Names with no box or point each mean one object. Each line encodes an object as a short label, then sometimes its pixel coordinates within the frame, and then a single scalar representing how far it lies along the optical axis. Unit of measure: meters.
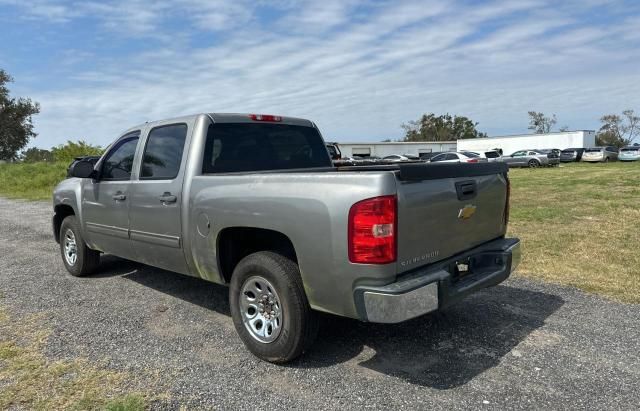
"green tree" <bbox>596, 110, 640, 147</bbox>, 83.02
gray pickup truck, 2.93
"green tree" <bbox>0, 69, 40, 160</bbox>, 60.84
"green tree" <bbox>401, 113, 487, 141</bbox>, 96.19
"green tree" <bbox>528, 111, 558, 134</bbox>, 89.69
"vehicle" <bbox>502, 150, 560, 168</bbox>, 34.16
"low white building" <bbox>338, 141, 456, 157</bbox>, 62.28
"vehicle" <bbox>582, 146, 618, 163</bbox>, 39.22
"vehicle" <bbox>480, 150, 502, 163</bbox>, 35.30
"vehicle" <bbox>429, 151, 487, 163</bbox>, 30.94
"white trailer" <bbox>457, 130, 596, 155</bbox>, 51.75
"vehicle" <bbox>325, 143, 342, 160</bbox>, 11.39
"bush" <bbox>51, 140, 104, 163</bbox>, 35.76
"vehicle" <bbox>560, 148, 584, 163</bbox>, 40.91
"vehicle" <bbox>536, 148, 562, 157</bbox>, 35.39
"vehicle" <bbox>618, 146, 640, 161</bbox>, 38.38
